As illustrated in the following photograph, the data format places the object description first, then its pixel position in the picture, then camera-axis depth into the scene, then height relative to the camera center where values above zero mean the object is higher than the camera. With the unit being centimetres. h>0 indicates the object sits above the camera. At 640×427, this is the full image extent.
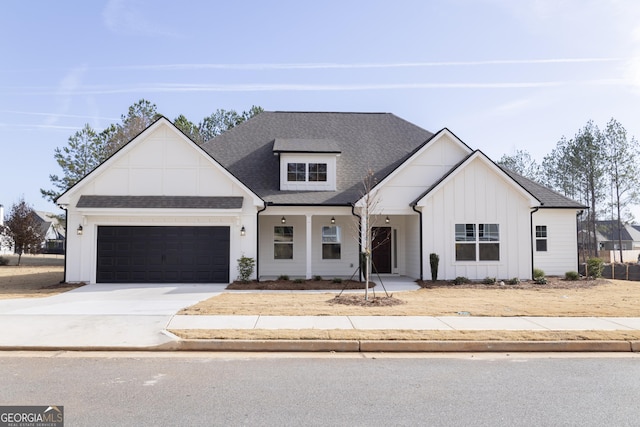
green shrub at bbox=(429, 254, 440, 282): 1808 -109
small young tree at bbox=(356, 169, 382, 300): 1773 +103
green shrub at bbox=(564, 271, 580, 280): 1907 -158
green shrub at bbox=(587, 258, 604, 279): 2066 -139
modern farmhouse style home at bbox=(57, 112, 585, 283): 1791 +99
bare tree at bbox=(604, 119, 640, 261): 4062 +642
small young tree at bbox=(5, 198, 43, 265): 3556 +69
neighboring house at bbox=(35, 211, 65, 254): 6281 +18
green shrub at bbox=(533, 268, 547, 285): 1813 -160
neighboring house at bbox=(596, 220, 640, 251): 6525 -44
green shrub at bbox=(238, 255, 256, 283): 1778 -117
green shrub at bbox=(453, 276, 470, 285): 1795 -168
